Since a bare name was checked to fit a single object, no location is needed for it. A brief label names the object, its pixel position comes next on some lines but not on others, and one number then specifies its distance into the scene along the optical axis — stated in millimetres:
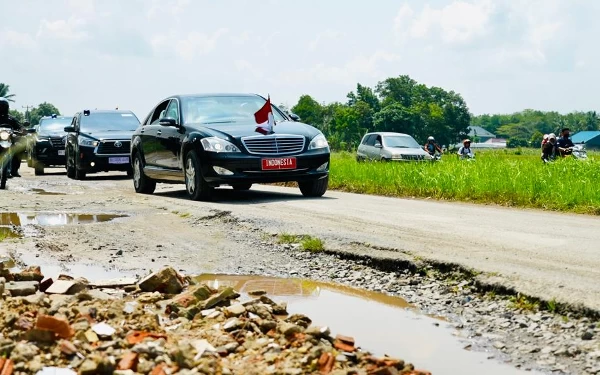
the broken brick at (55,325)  4234
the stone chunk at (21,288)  5441
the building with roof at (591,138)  168775
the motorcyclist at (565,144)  22031
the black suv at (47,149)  25516
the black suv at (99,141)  21312
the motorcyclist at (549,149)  22125
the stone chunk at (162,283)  5754
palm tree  134375
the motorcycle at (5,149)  16219
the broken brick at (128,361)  3801
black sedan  12484
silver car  28875
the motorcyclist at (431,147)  29075
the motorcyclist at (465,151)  26281
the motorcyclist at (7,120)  16734
